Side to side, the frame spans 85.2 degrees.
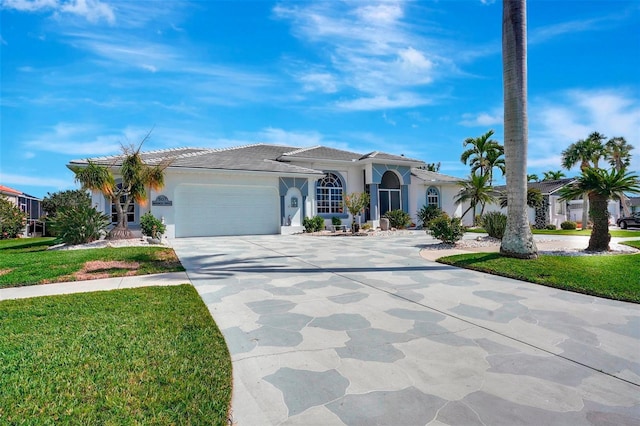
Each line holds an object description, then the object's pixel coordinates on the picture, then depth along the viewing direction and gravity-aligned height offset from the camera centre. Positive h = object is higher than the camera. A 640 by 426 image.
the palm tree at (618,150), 34.66 +6.23
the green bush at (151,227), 15.93 -0.36
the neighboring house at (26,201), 29.50 +1.89
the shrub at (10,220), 21.78 +0.08
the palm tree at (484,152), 27.89 +4.98
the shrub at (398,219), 23.28 -0.26
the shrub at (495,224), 14.60 -0.44
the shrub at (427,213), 24.64 +0.10
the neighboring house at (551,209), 29.53 +0.32
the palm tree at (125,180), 13.75 +1.62
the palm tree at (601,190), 10.11 +0.63
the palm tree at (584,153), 32.66 +5.63
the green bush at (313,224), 20.84 -0.45
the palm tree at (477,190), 17.94 +1.25
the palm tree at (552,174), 53.36 +5.94
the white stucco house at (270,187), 18.41 +1.85
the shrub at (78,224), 12.79 -0.15
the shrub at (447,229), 13.12 -0.56
